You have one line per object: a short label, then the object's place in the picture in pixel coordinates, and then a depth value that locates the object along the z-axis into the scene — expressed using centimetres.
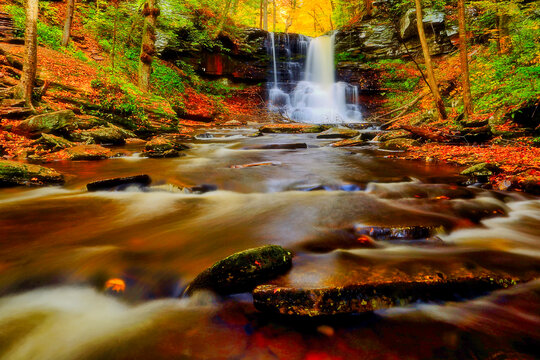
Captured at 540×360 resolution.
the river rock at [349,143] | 1057
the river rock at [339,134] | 1223
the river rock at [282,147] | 1013
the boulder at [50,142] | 716
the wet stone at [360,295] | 182
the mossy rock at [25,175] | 470
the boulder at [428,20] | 2033
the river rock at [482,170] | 528
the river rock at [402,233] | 302
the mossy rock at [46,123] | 718
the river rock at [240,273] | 209
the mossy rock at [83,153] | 697
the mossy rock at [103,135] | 838
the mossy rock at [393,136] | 1025
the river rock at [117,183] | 482
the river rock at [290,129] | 1412
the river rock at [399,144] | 926
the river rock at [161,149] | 794
